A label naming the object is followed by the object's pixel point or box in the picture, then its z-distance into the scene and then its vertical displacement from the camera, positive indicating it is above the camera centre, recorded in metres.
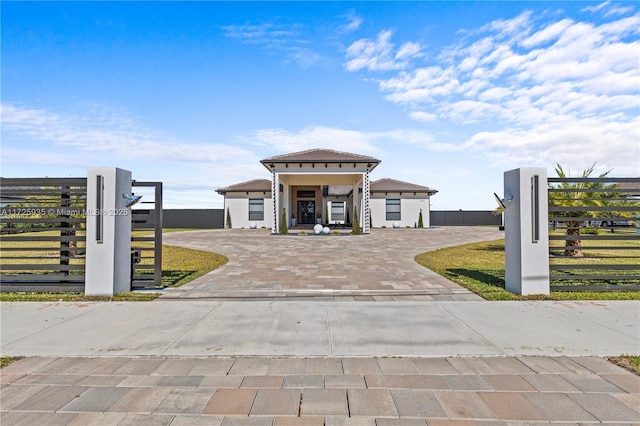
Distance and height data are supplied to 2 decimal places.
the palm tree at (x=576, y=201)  10.65 +0.65
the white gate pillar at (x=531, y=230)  5.65 -0.18
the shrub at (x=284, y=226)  21.89 -0.40
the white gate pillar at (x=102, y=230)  5.66 -0.17
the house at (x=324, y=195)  22.33 +2.34
